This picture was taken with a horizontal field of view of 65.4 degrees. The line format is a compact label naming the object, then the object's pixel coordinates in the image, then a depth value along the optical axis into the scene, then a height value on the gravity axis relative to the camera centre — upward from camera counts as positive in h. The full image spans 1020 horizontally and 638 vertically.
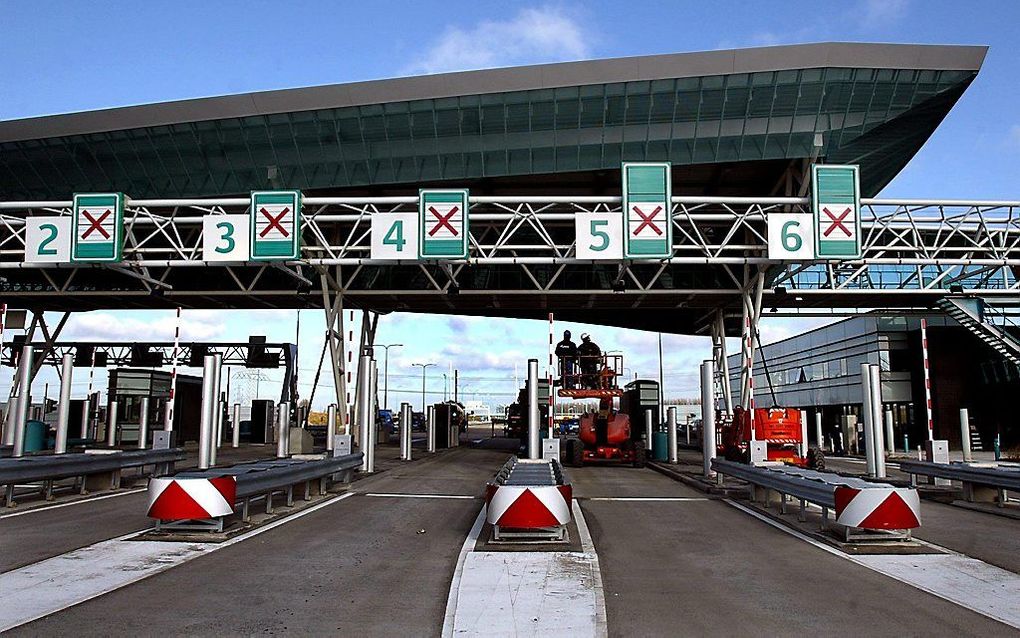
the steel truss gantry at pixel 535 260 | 21.08 +5.94
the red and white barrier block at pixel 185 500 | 9.99 -0.92
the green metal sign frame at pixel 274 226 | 19.67 +4.94
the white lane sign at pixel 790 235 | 19.61 +4.76
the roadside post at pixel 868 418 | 14.66 +0.20
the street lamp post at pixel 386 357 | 67.14 +6.11
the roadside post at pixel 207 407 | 11.61 +0.29
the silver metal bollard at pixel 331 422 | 20.88 +0.14
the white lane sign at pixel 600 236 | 19.70 +4.75
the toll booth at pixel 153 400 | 38.72 +1.49
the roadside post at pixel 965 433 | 17.73 -0.09
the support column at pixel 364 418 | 21.73 +0.25
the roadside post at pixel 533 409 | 12.69 +0.31
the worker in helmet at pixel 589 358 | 29.62 +2.60
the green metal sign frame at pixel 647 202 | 19.19 +5.35
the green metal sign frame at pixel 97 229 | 20.22 +5.00
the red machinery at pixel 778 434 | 22.05 -0.15
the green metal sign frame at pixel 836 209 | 19.16 +5.28
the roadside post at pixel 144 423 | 22.52 +0.10
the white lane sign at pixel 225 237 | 20.20 +4.80
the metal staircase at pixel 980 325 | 32.78 +4.41
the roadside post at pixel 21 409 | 16.33 +0.37
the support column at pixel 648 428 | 31.62 -0.01
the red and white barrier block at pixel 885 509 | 9.52 -0.95
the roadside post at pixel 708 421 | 19.03 +0.18
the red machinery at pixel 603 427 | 27.66 +0.04
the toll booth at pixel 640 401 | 34.38 +1.18
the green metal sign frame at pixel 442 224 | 19.55 +4.98
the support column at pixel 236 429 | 42.88 -0.12
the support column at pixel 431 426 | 37.25 +0.07
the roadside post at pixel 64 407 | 16.86 +0.42
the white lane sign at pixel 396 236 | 20.02 +4.78
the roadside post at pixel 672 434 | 27.34 -0.23
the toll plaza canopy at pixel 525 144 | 22.98 +9.20
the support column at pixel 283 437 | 19.44 -0.25
